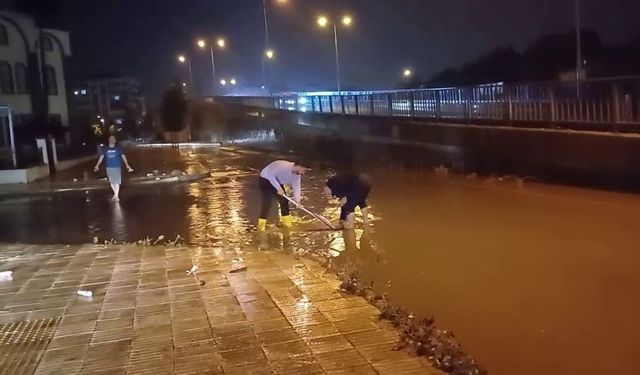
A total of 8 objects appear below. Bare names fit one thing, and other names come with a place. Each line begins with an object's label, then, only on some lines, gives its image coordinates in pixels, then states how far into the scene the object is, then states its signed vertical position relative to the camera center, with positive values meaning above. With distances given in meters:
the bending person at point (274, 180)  11.11 -0.67
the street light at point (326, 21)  33.08 +4.84
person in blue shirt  16.27 -0.32
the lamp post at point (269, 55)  42.24 +4.63
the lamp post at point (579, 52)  22.59 +1.74
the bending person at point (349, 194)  10.80 -0.93
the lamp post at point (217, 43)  51.66 +6.83
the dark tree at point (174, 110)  45.34 +2.10
